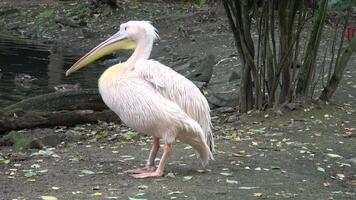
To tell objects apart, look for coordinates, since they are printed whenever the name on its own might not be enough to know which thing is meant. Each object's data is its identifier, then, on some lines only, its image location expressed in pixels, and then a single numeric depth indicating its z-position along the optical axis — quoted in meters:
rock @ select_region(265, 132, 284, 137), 16.06
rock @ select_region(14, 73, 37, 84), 30.37
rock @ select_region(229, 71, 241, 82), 26.85
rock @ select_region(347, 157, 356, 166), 13.30
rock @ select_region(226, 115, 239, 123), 18.80
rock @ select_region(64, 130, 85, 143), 17.50
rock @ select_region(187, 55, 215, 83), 27.80
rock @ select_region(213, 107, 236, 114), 20.70
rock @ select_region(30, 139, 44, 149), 15.65
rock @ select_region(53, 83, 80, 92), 28.02
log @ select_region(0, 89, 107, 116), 21.59
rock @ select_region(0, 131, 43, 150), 15.67
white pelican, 11.36
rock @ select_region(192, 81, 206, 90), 26.09
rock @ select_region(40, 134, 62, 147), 16.77
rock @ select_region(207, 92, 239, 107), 21.70
